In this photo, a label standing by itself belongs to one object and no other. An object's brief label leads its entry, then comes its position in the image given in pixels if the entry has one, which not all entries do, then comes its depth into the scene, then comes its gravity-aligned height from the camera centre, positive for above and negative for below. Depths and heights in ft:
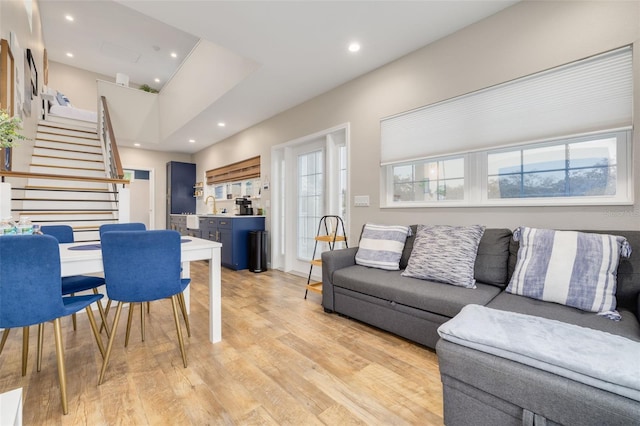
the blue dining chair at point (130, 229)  7.09 -0.49
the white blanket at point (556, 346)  3.04 -1.73
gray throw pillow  7.07 -1.18
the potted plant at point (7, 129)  5.07 +1.57
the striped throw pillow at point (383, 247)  8.81 -1.15
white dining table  6.96 -1.15
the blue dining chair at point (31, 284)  4.44 -1.17
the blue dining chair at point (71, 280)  6.80 -1.73
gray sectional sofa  3.17 -2.08
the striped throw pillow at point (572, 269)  5.32 -1.19
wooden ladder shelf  10.54 -0.96
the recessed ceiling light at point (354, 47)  9.09 +5.53
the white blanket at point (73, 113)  18.74 +7.14
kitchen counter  15.55 -1.20
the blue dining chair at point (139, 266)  5.66 -1.11
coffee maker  17.04 +0.36
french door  12.74 +1.04
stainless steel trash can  15.25 -2.14
